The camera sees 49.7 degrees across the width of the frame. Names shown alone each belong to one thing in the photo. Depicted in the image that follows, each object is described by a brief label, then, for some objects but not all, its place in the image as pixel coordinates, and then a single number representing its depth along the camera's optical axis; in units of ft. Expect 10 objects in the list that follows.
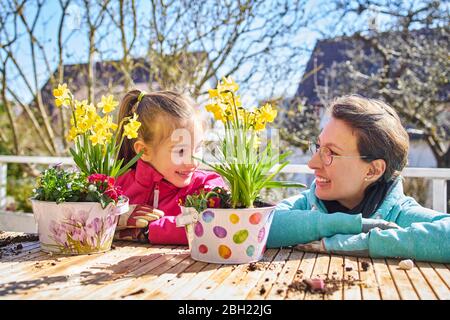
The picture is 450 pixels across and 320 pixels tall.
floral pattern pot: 4.22
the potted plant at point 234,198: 3.94
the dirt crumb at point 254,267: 3.74
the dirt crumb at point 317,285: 3.08
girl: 6.01
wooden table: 3.03
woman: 4.63
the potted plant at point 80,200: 4.24
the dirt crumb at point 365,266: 3.77
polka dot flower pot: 3.91
